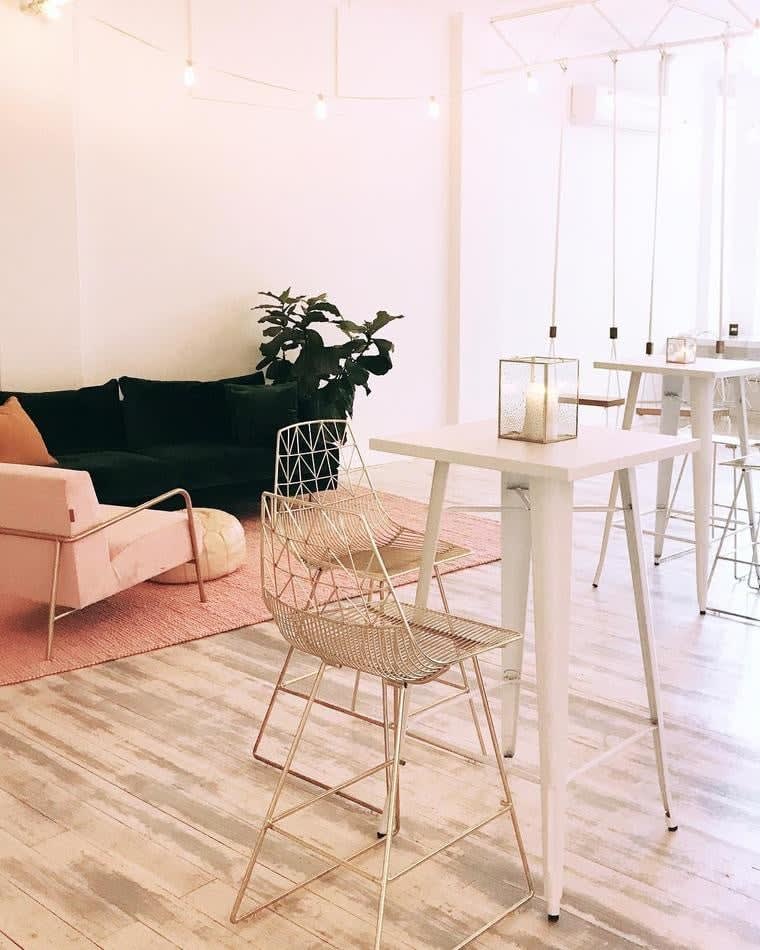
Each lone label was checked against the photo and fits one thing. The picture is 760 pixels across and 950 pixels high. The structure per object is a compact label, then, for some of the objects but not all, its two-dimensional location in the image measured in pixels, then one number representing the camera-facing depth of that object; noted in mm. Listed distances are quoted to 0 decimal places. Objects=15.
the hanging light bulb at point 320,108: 6825
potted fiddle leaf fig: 6719
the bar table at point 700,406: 4766
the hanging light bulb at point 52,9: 5715
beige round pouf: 5160
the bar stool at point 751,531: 4809
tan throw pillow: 5367
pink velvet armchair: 4164
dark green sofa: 5734
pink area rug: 4266
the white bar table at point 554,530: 2592
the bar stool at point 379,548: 3359
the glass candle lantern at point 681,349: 4930
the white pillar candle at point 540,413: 2904
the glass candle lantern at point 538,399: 2918
